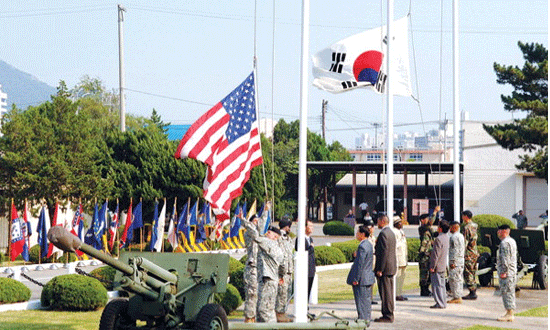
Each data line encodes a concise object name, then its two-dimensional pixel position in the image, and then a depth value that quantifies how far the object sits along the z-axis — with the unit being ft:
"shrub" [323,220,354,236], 174.19
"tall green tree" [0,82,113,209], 111.14
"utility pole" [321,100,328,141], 300.61
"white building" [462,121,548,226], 196.44
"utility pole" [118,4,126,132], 135.33
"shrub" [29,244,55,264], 100.42
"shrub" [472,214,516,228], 123.65
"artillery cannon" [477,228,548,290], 72.69
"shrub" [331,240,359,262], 98.02
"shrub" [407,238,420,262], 97.76
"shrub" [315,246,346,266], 92.12
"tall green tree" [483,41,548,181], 141.38
